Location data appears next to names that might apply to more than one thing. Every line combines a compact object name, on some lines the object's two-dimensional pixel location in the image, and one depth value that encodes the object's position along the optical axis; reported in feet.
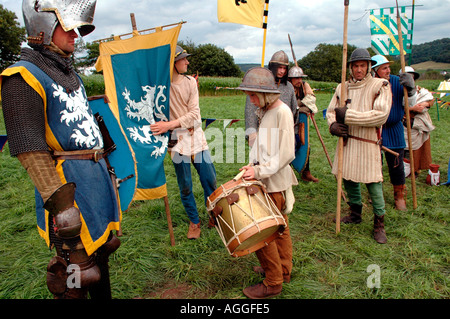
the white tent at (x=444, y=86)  42.83
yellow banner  11.67
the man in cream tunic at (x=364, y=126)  11.57
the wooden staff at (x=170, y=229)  11.59
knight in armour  5.60
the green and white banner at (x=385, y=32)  13.87
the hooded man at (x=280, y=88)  13.57
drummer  8.20
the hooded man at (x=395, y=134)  14.44
